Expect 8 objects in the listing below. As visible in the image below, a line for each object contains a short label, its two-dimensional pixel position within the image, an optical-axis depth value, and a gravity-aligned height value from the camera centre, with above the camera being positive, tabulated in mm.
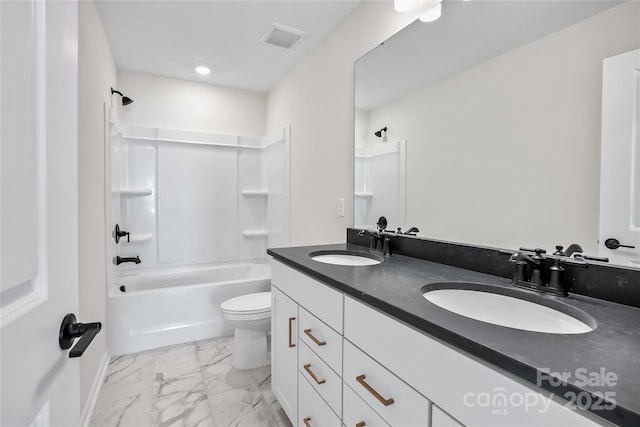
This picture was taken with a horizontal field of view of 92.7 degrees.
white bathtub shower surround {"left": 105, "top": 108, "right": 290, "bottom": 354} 2488 -182
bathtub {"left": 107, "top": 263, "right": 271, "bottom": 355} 2402 -872
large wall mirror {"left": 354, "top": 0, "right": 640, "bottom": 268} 968 +379
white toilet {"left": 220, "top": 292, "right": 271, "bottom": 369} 2108 -905
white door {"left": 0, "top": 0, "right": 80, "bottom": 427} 428 -9
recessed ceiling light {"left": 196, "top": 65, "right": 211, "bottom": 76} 2900 +1320
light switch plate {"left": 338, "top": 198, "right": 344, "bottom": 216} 2162 +6
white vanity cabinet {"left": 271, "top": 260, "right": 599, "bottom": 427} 562 -431
